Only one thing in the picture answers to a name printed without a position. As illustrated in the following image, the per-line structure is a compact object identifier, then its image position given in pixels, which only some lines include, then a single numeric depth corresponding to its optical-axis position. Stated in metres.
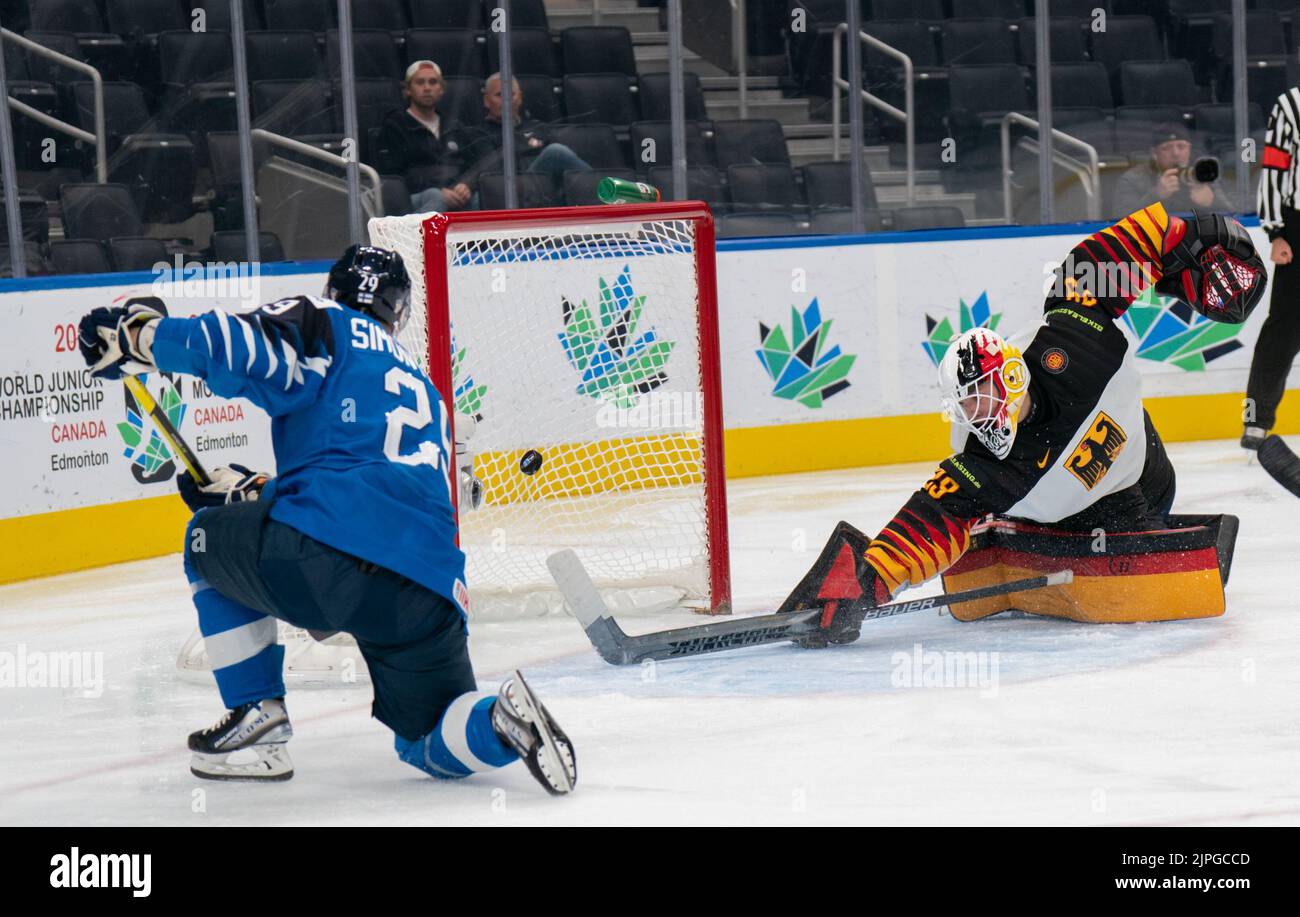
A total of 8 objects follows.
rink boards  13.48
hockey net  8.64
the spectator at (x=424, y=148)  13.16
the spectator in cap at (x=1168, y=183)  14.93
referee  10.78
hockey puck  8.02
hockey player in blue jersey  5.45
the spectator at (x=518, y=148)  13.52
